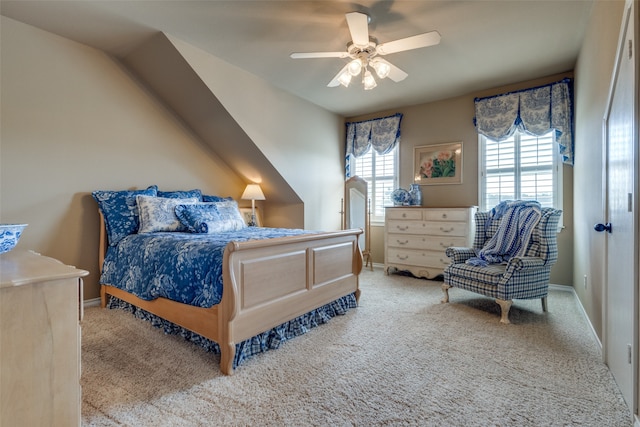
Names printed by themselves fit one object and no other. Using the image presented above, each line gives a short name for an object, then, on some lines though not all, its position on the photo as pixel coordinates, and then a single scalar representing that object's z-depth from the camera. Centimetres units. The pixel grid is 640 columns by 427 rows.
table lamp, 428
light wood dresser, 96
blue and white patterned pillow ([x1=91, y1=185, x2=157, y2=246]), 304
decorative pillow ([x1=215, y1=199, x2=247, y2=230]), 336
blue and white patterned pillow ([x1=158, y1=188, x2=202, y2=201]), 350
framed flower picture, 440
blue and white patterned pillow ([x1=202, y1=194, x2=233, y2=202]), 391
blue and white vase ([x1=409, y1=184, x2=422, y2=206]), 455
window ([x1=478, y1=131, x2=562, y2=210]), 377
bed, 194
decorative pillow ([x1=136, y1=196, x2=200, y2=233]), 305
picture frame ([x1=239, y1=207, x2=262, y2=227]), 460
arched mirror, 486
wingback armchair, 268
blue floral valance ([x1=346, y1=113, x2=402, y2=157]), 485
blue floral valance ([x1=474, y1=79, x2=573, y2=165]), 353
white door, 143
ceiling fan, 225
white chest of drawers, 395
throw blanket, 299
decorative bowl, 133
